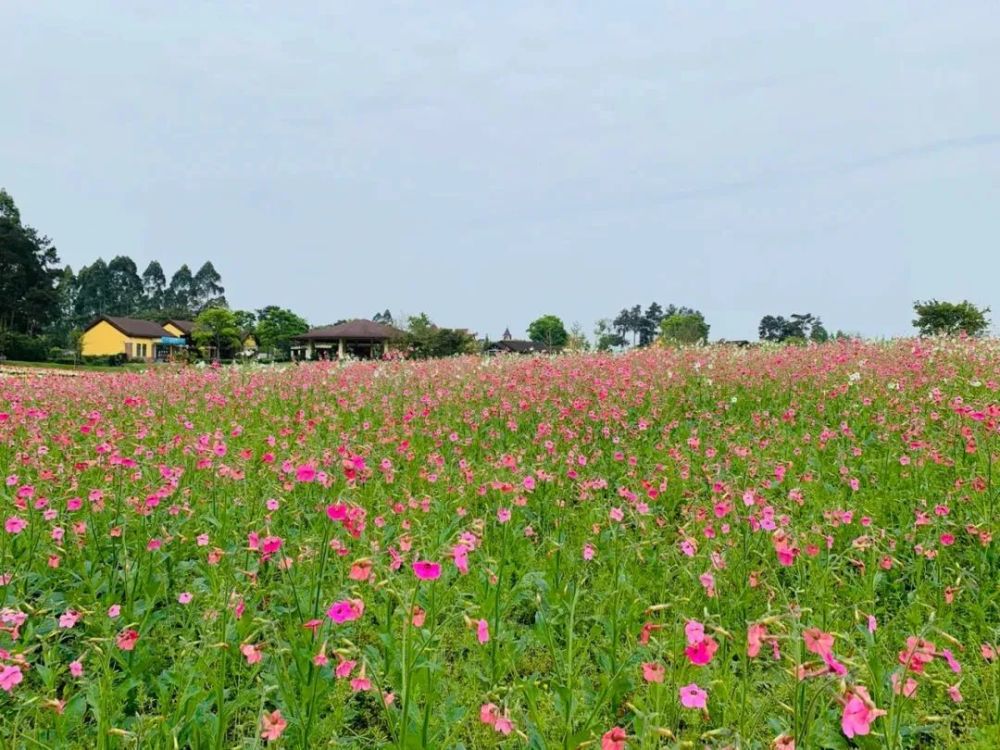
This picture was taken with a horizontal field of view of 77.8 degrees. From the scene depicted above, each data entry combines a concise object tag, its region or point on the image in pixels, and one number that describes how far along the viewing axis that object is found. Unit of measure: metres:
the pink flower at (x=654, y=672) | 1.55
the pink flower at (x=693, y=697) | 1.47
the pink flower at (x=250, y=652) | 1.78
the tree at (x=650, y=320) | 127.50
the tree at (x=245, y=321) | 75.20
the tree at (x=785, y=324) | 91.56
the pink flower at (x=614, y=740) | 1.46
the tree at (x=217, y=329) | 66.31
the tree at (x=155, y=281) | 111.38
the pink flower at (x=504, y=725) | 1.67
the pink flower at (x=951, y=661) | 1.52
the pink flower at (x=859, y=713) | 1.30
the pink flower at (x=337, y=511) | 1.89
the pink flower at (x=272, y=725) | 1.51
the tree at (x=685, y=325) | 66.44
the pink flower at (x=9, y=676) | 1.68
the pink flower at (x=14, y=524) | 2.79
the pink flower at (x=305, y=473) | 2.16
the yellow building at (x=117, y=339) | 66.44
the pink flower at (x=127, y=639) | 2.01
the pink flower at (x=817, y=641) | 1.40
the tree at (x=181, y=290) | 114.11
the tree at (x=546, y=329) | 112.84
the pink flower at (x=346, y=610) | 1.71
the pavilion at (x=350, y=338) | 56.84
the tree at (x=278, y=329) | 73.31
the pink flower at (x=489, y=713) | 1.70
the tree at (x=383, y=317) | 118.84
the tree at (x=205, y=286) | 117.00
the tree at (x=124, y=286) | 99.56
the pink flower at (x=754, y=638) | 1.39
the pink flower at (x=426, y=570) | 1.72
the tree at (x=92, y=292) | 94.25
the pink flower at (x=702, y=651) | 1.45
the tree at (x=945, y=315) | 34.25
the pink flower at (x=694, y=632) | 1.46
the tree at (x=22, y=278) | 51.06
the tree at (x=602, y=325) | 67.11
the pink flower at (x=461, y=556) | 1.83
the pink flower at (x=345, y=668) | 1.69
